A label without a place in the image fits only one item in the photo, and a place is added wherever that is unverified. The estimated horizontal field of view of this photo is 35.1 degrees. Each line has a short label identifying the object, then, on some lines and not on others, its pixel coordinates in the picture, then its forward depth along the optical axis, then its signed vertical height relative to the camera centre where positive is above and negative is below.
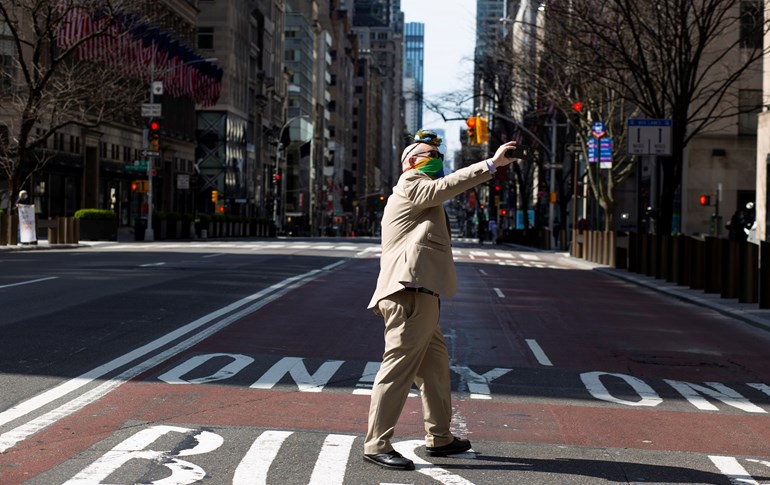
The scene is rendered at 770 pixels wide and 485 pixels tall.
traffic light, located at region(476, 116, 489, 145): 51.38 +2.82
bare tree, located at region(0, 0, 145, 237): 43.19 +4.82
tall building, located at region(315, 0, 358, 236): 176.75 +7.93
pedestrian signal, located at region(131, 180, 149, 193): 60.03 +0.24
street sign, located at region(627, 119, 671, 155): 31.14 +1.54
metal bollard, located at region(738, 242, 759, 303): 21.53 -1.37
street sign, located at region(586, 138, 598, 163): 44.36 +1.69
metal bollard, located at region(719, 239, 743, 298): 22.61 -1.32
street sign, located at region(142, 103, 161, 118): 55.38 +3.71
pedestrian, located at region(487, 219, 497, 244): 77.89 -2.23
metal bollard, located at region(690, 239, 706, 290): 25.91 -1.46
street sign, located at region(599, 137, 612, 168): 43.28 +1.59
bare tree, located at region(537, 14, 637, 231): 39.19 +3.68
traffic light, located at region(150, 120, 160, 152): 52.66 +2.44
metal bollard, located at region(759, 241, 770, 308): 19.92 -1.27
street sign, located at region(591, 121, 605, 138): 42.00 +2.33
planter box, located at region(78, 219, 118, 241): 54.62 -1.79
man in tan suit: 7.23 -0.60
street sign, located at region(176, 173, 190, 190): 72.12 +0.56
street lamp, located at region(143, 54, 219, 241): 56.53 +1.13
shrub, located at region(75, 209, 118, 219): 54.34 -1.06
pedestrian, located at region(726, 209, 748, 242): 46.59 -1.14
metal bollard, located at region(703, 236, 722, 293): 24.41 -1.41
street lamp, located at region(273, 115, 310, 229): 105.12 -0.59
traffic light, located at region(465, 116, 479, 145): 51.06 +2.89
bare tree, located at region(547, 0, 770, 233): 31.14 +4.36
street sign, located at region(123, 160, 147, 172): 66.94 +1.32
